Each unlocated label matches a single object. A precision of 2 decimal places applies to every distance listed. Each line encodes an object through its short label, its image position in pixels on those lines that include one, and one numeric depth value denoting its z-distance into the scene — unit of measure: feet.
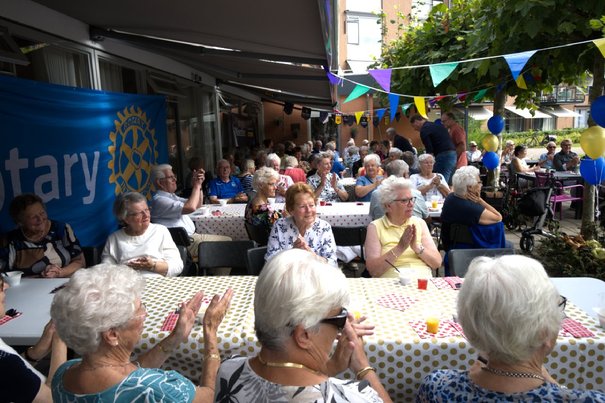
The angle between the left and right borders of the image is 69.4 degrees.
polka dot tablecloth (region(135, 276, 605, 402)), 6.32
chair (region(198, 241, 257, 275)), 12.40
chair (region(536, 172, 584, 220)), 25.96
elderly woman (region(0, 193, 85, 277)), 10.84
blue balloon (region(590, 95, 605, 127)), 11.48
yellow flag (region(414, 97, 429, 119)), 20.03
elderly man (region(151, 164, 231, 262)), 15.07
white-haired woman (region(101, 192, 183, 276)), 10.91
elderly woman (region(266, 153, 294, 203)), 19.62
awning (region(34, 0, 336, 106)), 11.86
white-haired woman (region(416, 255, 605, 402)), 4.49
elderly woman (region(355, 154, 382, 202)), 20.22
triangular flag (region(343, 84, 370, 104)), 18.18
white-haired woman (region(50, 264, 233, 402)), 4.99
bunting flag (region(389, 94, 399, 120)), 19.08
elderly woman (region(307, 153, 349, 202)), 20.11
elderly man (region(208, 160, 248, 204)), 22.47
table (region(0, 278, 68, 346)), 7.47
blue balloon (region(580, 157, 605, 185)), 13.47
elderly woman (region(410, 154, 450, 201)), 19.42
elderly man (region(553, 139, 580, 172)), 32.12
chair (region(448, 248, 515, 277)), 10.45
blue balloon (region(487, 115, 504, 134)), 23.56
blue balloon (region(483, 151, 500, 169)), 23.59
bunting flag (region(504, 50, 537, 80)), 12.20
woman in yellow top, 10.41
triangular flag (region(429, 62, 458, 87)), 13.89
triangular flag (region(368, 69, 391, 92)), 14.71
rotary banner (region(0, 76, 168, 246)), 12.31
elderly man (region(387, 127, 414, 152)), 35.50
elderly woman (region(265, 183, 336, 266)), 11.41
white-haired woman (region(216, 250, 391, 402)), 4.25
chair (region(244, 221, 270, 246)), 14.62
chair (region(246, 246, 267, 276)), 11.57
